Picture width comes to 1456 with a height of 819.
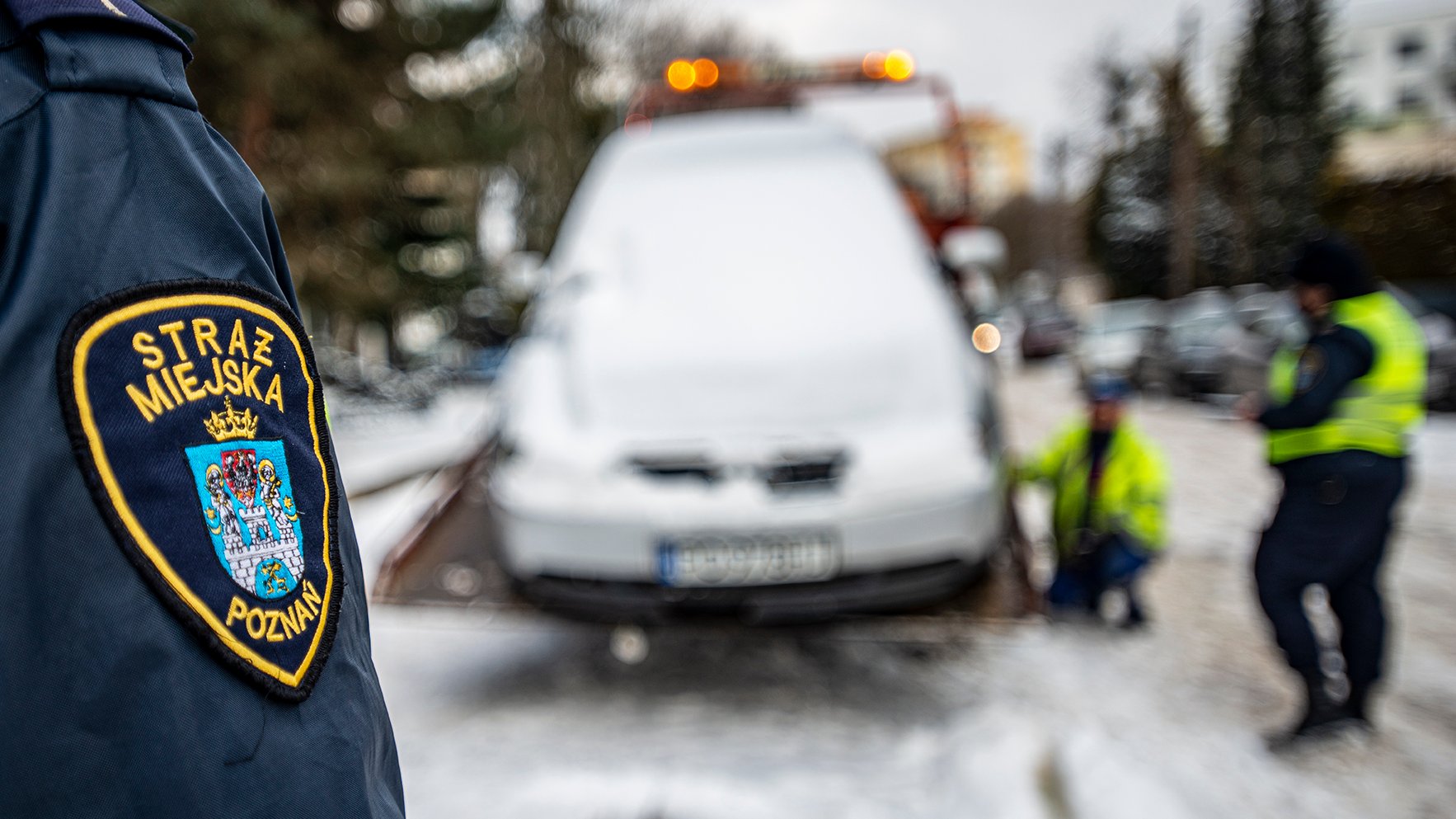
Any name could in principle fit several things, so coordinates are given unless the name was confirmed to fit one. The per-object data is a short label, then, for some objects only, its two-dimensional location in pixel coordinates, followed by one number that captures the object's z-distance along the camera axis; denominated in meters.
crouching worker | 4.19
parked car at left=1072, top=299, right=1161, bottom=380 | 17.64
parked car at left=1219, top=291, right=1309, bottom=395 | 12.73
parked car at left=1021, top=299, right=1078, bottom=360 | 25.62
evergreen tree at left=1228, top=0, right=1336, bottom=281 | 23.48
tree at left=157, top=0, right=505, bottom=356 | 10.12
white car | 2.99
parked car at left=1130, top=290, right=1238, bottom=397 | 14.13
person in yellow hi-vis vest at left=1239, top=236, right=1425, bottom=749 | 3.04
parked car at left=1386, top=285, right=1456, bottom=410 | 11.16
